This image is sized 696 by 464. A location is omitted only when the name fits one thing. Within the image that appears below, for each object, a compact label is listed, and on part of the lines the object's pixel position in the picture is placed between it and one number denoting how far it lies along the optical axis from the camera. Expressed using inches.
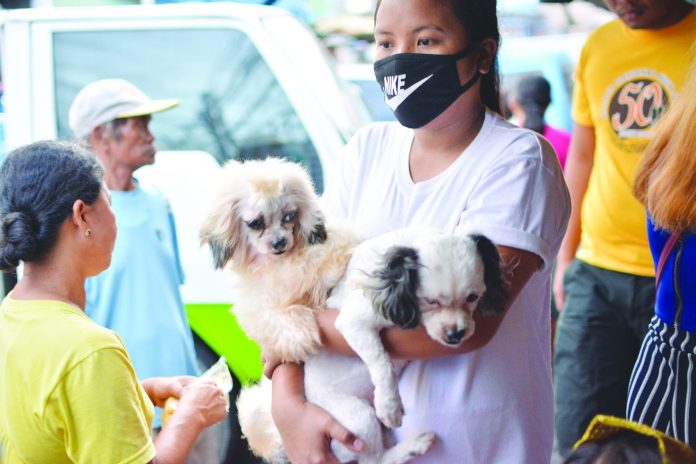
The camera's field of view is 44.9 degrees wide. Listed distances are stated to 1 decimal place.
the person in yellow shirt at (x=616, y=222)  141.8
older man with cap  157.2
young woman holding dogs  76.2
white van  181.0
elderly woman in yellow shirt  80.7
